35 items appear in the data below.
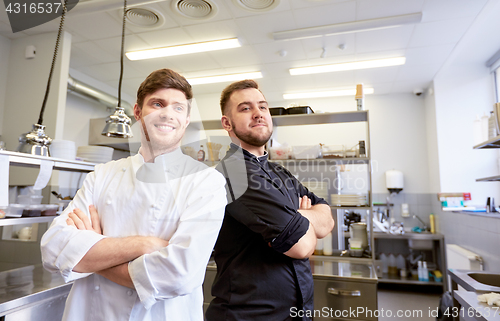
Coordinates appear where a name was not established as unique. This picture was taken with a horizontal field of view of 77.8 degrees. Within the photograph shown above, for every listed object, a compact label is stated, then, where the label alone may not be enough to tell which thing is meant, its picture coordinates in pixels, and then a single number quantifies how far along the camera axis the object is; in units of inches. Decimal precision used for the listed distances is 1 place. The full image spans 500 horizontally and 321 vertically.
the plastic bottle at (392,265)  174.9
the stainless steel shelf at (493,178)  92.9
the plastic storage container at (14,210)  62.8
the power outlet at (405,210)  182.2
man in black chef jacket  43.4
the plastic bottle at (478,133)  102.0
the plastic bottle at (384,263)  177.8
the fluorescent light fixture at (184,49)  137.2
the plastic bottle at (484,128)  102.5
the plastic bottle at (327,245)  101.7
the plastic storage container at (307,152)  104.0
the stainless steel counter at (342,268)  82.0
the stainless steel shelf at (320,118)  101.4
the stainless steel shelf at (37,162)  60.9
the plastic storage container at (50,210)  70.5
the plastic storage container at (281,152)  107.0
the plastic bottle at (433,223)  174.1
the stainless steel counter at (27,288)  56.0
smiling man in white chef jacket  32.7
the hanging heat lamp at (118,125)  68.7
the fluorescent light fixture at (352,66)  153.7
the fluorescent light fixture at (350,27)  115.4
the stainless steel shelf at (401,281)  158.8
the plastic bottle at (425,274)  161.8
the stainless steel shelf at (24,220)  60.0
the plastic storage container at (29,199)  69.5
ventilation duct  152.6
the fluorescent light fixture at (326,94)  194.1
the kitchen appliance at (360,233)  101.0
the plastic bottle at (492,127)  77.1
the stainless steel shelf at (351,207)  96.0
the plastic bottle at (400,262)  176.9
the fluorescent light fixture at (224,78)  172.5
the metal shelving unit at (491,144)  73.6
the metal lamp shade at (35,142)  67.1
